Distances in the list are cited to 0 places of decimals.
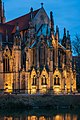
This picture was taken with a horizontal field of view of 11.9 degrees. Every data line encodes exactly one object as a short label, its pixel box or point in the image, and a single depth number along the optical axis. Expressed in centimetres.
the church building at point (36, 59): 8800
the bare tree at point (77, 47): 7162
